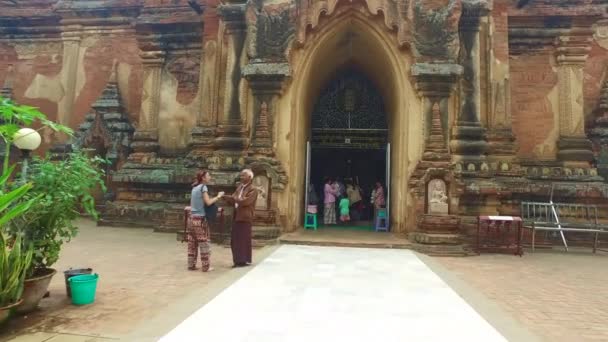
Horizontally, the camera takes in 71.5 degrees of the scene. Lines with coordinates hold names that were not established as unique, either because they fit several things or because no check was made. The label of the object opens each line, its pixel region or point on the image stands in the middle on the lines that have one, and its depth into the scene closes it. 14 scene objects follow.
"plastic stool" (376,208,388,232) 11.49
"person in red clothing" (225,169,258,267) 6.92
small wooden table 9.01
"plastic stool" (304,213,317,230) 11.56
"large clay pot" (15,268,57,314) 4.43
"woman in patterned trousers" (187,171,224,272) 6.66
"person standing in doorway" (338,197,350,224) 12.77
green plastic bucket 4.80
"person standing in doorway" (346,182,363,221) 13.81
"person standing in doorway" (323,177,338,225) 12.75
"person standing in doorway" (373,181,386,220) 12.11
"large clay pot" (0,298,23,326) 3.96
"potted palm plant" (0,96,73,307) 4.33
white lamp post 5.16
